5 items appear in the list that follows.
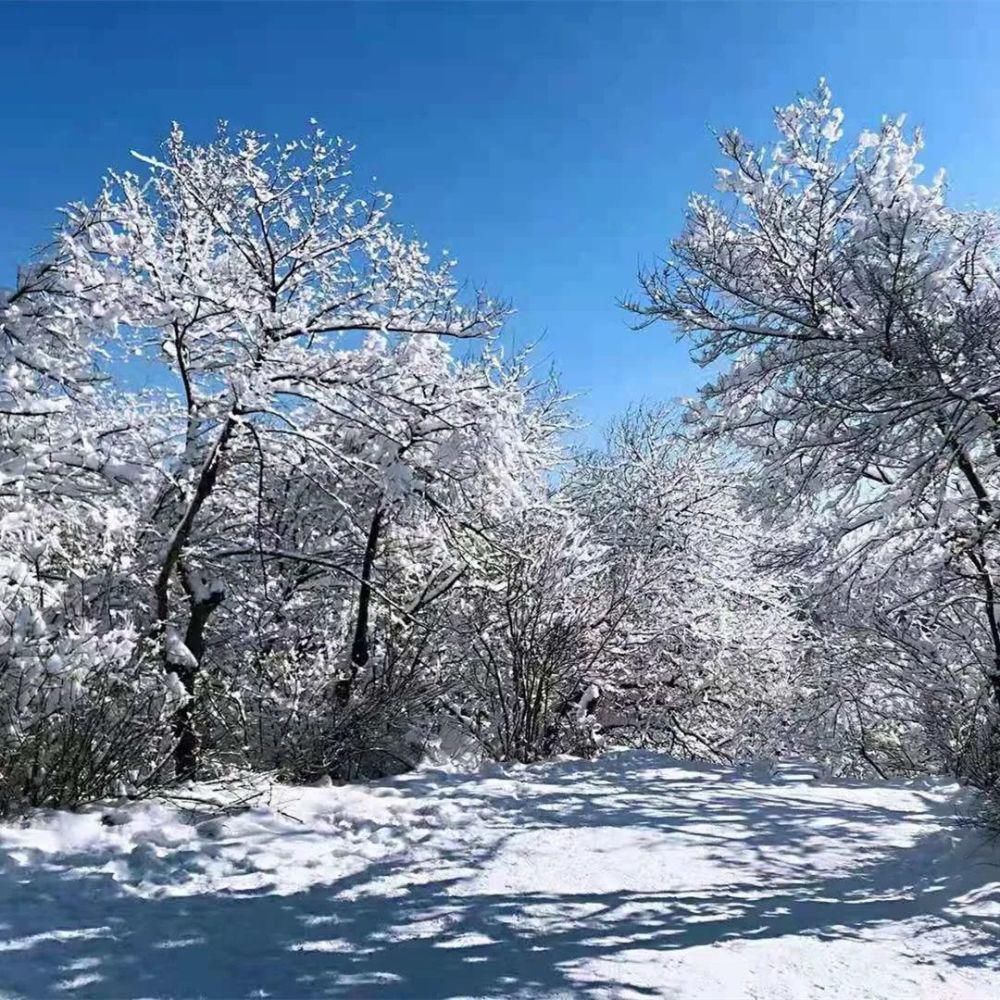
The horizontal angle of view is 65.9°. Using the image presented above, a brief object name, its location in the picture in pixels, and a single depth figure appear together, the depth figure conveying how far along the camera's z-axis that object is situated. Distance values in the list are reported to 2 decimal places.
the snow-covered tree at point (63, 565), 4.57
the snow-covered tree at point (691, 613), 13.38
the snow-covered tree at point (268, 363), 6.17
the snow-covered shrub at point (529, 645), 9.41
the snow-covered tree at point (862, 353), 5.38
